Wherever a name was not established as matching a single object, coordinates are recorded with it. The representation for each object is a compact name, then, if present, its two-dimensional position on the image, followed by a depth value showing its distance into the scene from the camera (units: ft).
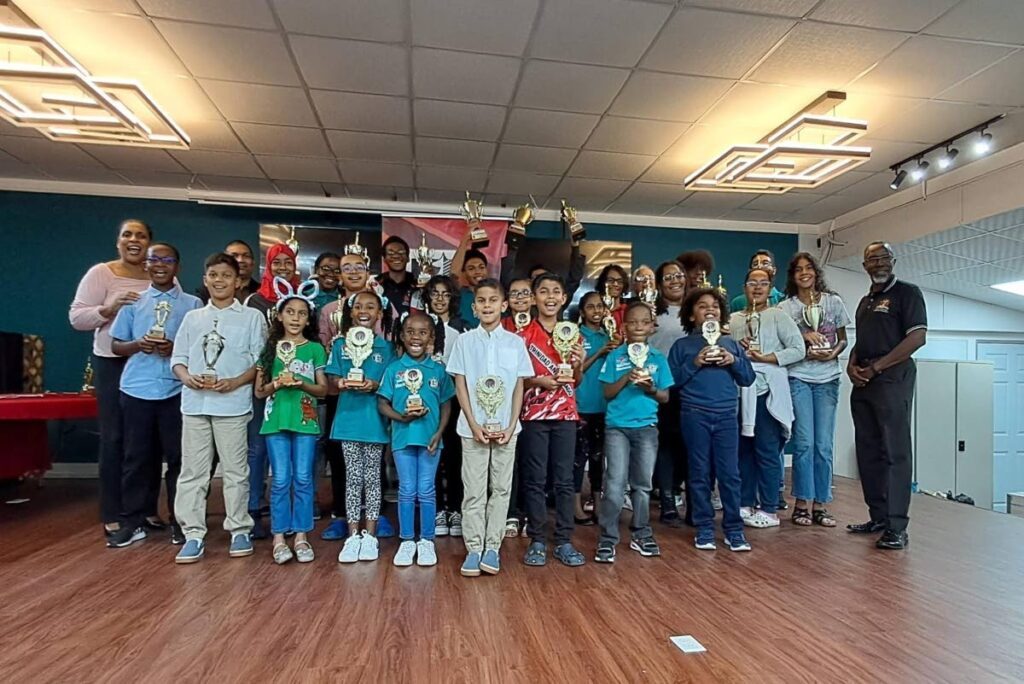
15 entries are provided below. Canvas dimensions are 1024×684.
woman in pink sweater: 9.50
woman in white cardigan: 10.50
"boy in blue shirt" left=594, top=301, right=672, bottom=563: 8.70
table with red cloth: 10.56
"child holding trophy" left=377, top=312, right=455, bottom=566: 8.48
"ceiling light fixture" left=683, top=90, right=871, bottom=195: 12.50
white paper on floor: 5.84
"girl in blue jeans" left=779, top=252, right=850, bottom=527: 10.80
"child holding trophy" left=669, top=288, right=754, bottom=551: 9.17
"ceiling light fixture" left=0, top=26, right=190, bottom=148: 9.82
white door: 23.52
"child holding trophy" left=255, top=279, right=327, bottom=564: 8.41
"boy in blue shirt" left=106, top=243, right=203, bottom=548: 9.07
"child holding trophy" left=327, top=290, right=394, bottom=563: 8.62
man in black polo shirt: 9.41
